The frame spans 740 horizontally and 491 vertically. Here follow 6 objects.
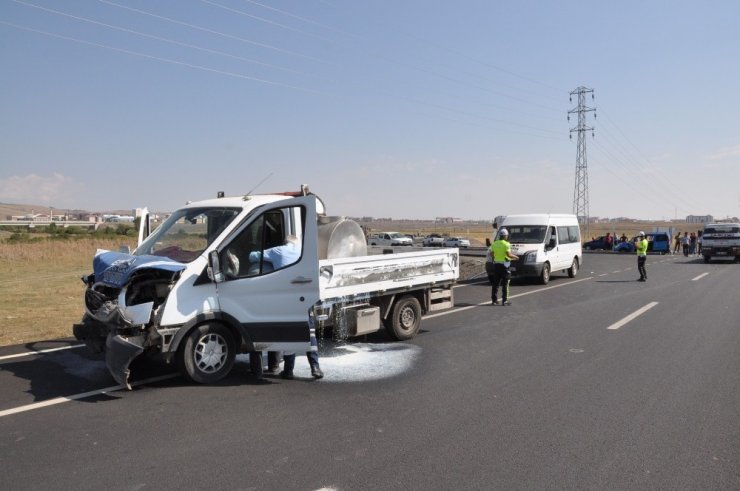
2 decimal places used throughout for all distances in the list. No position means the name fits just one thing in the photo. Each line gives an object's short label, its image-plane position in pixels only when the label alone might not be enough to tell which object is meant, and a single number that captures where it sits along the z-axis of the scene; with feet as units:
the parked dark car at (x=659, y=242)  144.15
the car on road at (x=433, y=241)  175.22
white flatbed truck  20.56
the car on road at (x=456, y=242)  166.46
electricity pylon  180.55
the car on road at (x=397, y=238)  160.81
